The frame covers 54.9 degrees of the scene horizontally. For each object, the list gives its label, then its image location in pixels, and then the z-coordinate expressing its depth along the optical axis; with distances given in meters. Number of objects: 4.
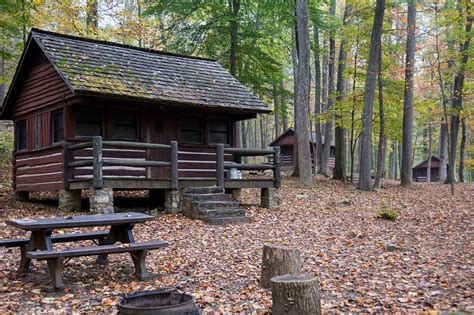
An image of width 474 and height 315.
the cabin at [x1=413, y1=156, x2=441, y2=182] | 47.11
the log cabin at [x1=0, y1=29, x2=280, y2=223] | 12.34
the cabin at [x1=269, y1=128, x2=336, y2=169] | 37.16
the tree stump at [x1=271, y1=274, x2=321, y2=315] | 4.85
